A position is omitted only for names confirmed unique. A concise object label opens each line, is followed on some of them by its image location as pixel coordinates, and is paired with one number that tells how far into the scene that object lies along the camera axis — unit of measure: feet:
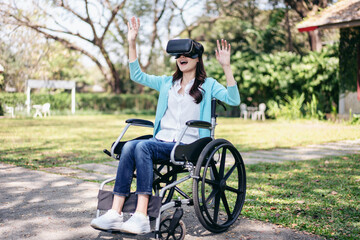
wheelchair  8.90
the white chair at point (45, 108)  71.13
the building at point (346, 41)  37.63
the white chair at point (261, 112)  61.67
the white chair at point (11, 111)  69.50
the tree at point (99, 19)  72.49
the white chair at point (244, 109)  65.36
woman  9.15
